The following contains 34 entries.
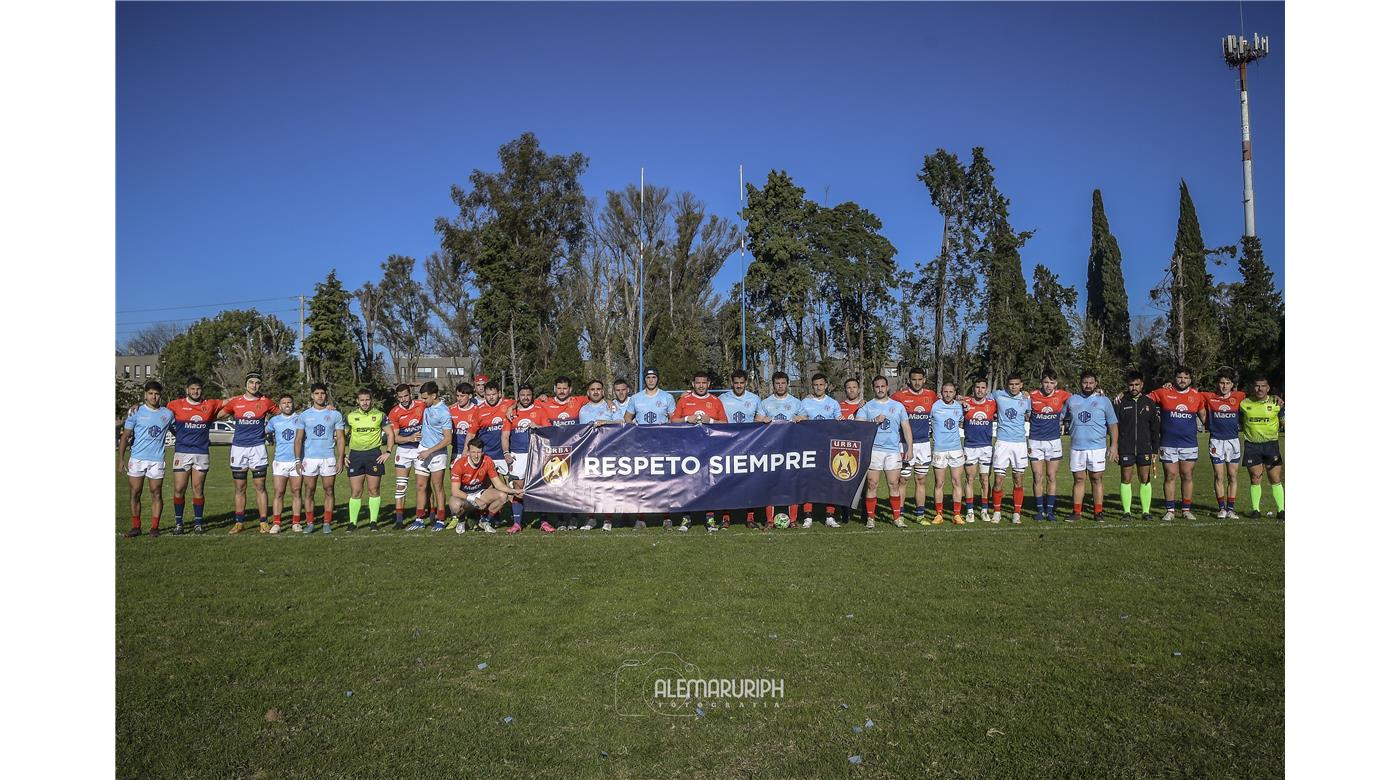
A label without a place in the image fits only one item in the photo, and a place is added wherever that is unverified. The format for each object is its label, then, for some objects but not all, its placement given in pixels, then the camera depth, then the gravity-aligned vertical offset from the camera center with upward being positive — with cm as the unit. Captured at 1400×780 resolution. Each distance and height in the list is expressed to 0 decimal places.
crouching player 930 -109
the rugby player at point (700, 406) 973 -14
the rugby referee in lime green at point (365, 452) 981 -66
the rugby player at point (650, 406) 981 -13
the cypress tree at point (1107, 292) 4325 +566
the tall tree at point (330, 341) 4056 +321
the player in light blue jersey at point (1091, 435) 984 -59
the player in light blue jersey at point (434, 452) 960 -67
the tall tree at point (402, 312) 5134 +597
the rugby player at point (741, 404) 984 -13
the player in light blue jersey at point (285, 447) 952 -57
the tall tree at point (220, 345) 4828 +397
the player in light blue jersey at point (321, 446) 961 -57
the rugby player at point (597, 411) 988 -18
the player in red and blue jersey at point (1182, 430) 980 -55
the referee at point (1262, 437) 960 -64
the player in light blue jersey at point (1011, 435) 995 -58
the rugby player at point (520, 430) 943 -41
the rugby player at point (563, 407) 1014 -13
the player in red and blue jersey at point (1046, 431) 989 -54
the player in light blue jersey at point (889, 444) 948 -64
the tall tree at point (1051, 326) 3434 +300
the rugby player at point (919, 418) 981 -34
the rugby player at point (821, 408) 990 -19
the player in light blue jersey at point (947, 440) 961 -61
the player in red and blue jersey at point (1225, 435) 960 -60
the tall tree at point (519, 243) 3494 +758
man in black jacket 1006 -66
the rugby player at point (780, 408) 967 -18
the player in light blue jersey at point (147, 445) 932 -50
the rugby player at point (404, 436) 998 -48
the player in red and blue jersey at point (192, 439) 951 -46
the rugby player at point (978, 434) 976 -55
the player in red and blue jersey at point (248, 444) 963 -53
